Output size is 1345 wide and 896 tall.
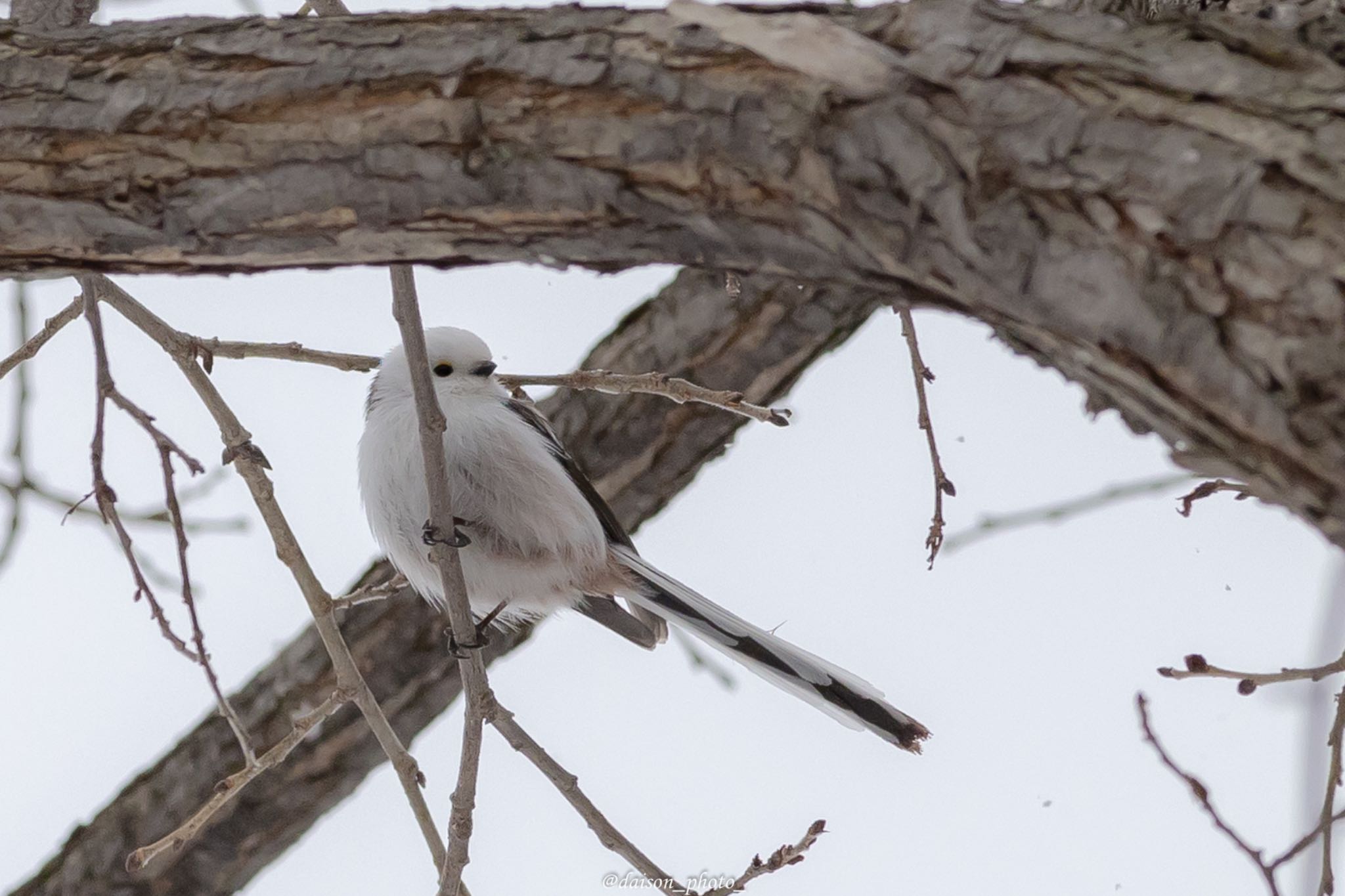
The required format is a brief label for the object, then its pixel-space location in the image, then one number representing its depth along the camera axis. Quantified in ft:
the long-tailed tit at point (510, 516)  19.44
